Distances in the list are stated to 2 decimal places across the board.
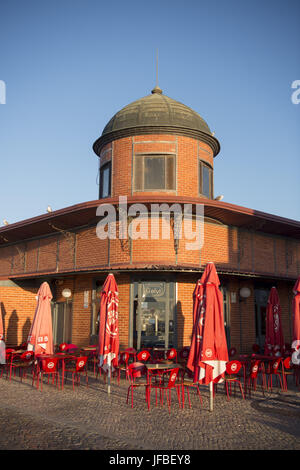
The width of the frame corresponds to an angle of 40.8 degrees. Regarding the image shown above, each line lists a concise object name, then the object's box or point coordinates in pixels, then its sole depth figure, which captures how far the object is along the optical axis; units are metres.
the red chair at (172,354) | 11.38
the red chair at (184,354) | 11.73
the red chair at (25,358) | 10.61
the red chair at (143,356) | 10.02
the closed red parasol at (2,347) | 11.99
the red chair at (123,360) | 10.78
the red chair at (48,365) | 9.68
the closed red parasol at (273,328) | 11.80
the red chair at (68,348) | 12.77
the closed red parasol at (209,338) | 7.87
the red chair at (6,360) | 12.06
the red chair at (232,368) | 8.66
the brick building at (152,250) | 13.25
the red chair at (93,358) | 12.49
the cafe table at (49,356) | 10.15
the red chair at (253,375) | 9.09
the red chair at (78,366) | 9.59
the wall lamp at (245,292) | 14.53
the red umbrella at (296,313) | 9.77
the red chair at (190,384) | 8.32
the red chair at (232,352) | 12.04
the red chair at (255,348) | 13.53
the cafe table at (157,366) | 8.31
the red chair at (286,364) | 9.72
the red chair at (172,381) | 7.91
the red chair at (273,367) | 9.50
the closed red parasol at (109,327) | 9.75
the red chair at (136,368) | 8.55
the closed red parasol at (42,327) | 11.83
